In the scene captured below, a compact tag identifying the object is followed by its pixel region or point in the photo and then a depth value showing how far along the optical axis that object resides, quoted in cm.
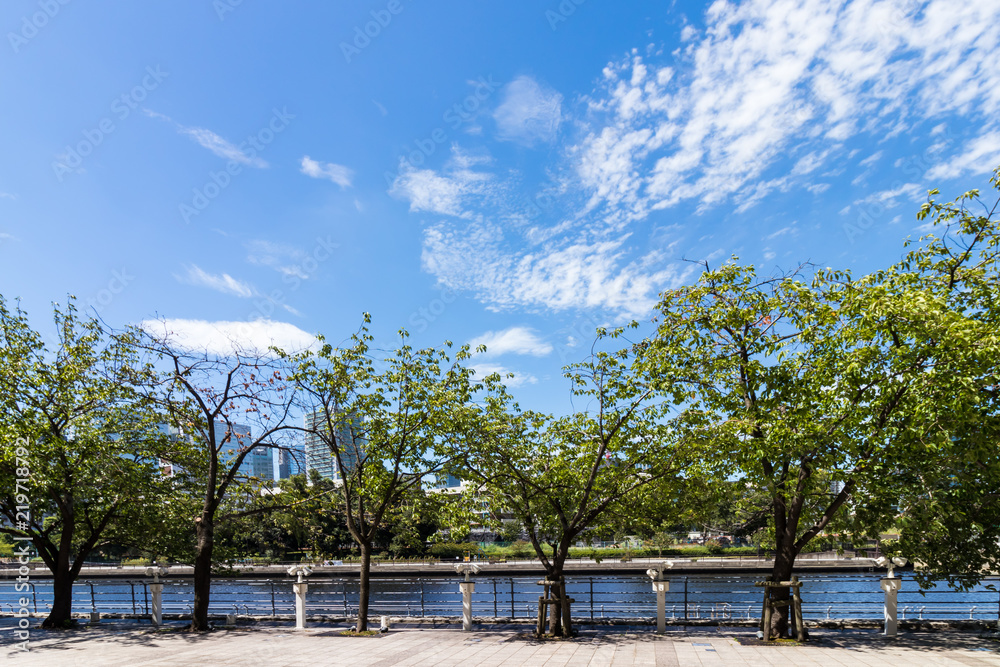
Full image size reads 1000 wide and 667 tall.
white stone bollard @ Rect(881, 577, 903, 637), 1136
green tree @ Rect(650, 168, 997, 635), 846
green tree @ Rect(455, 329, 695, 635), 1192
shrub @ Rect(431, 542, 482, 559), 5509
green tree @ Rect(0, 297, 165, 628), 1248
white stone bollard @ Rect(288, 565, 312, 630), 1409
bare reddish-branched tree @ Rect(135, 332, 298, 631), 1368
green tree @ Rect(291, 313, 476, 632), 1329
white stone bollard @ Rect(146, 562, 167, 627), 1458
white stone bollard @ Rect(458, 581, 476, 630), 1345
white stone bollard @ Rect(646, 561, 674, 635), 1246
